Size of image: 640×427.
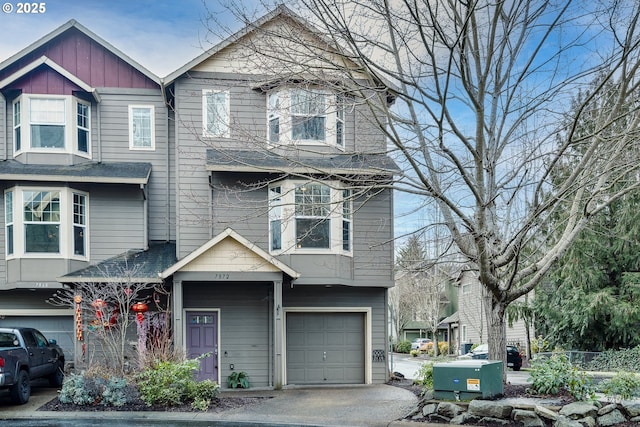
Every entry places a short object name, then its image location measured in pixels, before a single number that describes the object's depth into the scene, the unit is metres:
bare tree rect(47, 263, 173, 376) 16.34
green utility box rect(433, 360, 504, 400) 12.54
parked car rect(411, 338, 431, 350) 50.11
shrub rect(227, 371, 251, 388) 18.08
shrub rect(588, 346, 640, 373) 21.44
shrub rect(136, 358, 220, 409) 14.04
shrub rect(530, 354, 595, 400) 12.50
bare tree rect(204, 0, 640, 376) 12.12
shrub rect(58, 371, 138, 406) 13.96
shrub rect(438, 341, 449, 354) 43.90
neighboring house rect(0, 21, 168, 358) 18.19
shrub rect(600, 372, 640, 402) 12.14
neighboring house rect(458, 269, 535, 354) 37.41
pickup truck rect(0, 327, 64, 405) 13.74
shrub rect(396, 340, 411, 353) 49.25
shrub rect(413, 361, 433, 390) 14.58
